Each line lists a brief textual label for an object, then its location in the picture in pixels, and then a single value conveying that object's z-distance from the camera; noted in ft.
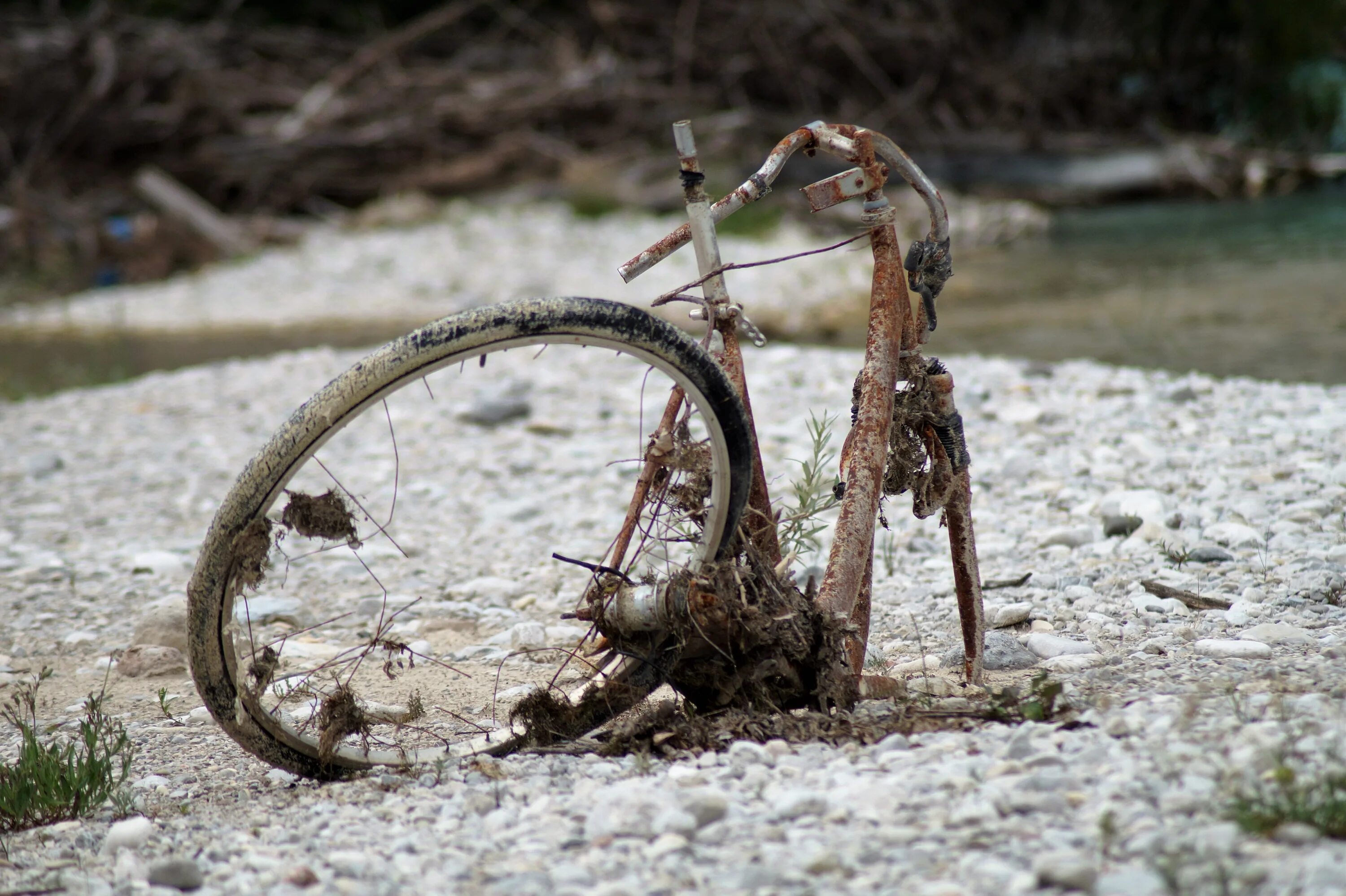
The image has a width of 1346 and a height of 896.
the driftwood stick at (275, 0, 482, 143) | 76.02
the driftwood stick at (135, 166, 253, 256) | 69.56
